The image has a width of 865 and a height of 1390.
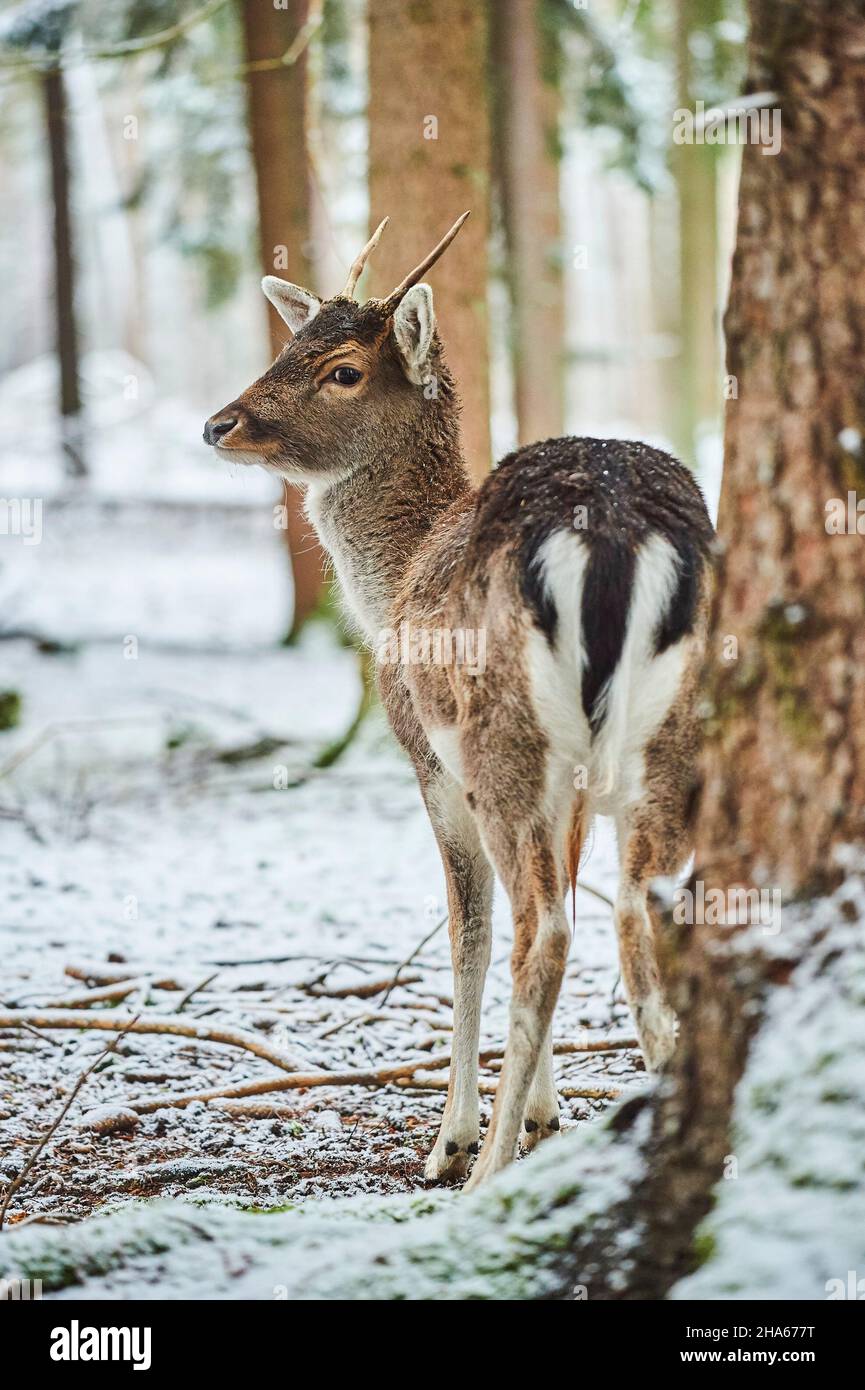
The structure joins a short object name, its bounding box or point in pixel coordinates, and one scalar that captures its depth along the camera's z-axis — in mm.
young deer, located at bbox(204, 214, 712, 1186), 6590
